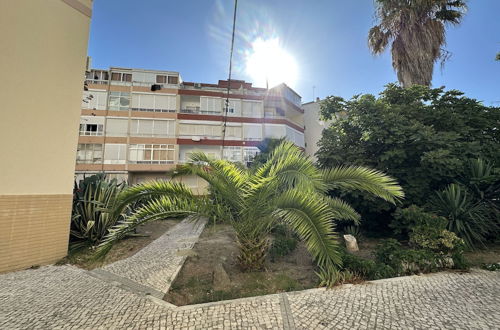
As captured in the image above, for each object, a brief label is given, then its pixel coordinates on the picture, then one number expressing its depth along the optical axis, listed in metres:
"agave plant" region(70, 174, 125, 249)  7.39
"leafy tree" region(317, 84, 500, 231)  7.70
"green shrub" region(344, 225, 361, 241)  8.49
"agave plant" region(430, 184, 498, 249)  6.95
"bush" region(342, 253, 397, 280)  5.01
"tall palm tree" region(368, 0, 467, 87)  12.05
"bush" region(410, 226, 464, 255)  5.61
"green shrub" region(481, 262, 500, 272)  5.36
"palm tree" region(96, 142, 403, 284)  4.32
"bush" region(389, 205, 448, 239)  6.26
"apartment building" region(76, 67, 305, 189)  23.80
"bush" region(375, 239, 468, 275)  5.25
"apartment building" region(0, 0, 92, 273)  5.51
